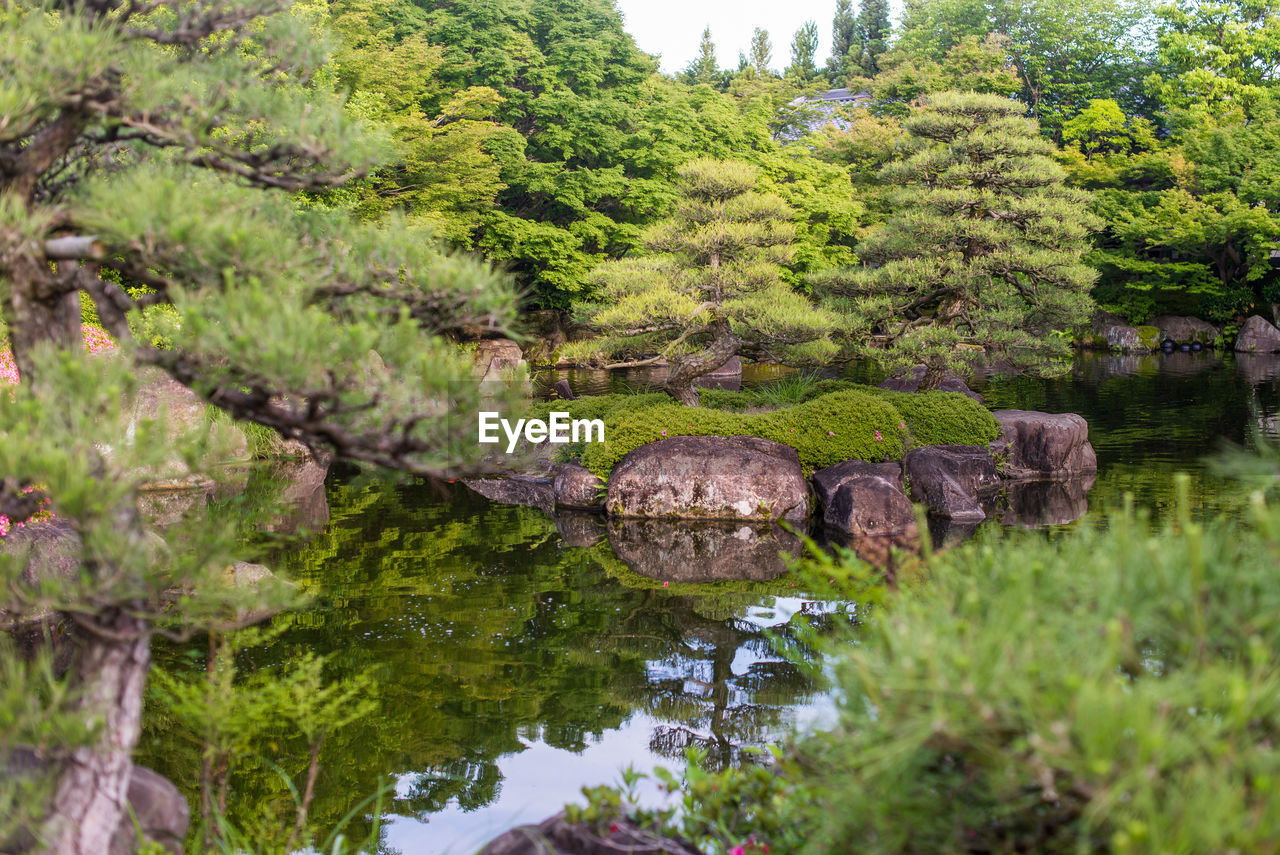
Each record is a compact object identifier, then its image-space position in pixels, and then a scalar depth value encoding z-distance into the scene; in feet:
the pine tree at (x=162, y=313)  8.83
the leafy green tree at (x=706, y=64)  161.79
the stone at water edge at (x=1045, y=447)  42.55
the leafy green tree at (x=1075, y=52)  104.42
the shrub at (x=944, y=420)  40.81
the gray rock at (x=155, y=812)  11.28
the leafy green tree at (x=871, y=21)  180.24
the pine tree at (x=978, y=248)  43.91
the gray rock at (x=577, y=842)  10.55
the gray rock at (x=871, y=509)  33.60
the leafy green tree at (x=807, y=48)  176.65
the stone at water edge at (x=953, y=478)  36.14
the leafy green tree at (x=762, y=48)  175.43
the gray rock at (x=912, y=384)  53.95
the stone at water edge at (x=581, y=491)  38.04
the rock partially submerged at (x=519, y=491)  39.32
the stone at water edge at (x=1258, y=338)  90.22
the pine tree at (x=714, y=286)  40.42
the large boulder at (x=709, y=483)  35.73
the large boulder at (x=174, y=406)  39.88
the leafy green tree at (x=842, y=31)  183.90
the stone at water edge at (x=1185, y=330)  96.32
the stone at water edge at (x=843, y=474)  36.24
